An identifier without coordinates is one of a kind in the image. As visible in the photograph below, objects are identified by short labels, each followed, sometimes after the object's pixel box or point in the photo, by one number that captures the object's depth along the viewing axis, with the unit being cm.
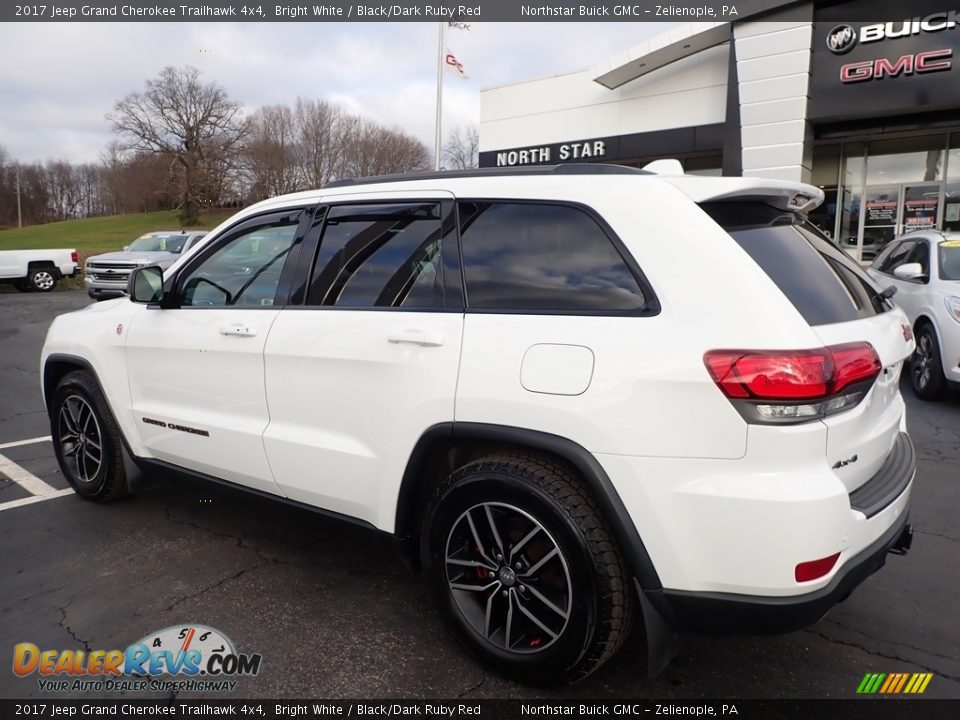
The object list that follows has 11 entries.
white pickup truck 1897
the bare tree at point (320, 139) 6831
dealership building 1448
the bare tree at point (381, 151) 6552
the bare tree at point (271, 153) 6550
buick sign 1489
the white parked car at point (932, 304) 640
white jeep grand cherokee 196
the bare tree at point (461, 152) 5659
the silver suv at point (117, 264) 1633
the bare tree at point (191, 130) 6262
